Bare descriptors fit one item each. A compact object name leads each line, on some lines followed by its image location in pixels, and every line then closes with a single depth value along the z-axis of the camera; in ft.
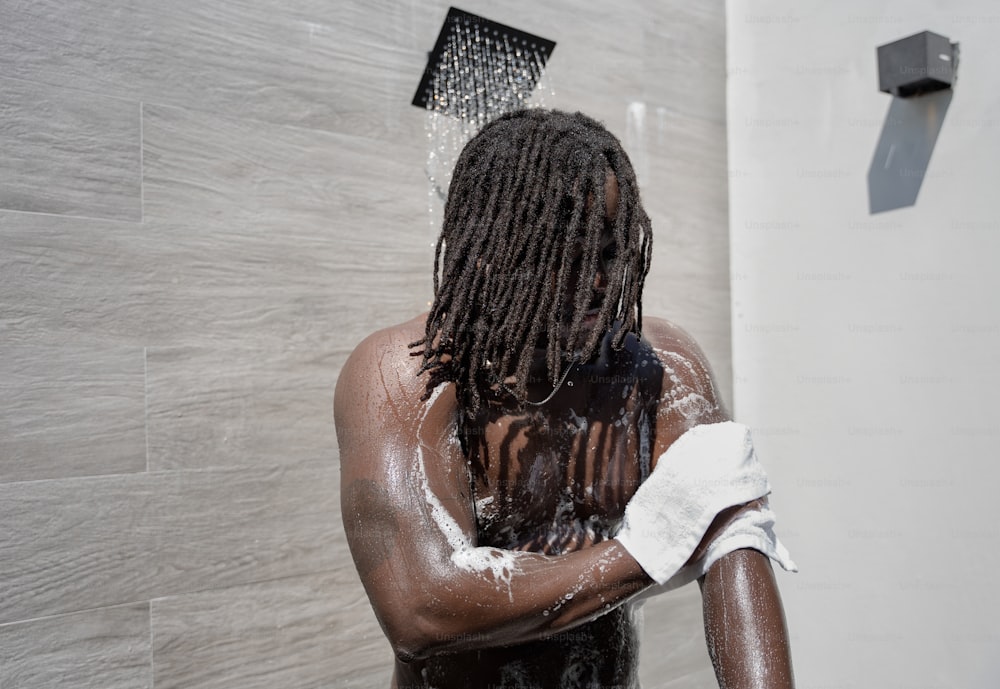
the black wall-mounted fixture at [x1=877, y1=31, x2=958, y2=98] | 6.66
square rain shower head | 5.37
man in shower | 3.02
